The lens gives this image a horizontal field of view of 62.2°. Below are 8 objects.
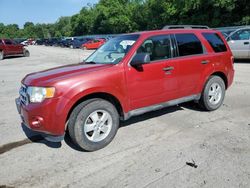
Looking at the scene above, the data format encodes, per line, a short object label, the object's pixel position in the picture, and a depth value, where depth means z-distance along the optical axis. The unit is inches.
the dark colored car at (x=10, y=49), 686.9
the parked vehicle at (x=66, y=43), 1375.9
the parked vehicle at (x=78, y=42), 1237.4
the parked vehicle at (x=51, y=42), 1703.0
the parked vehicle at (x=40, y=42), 2125.7
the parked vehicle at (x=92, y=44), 1084.6
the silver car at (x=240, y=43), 389.4
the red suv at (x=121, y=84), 117.0
